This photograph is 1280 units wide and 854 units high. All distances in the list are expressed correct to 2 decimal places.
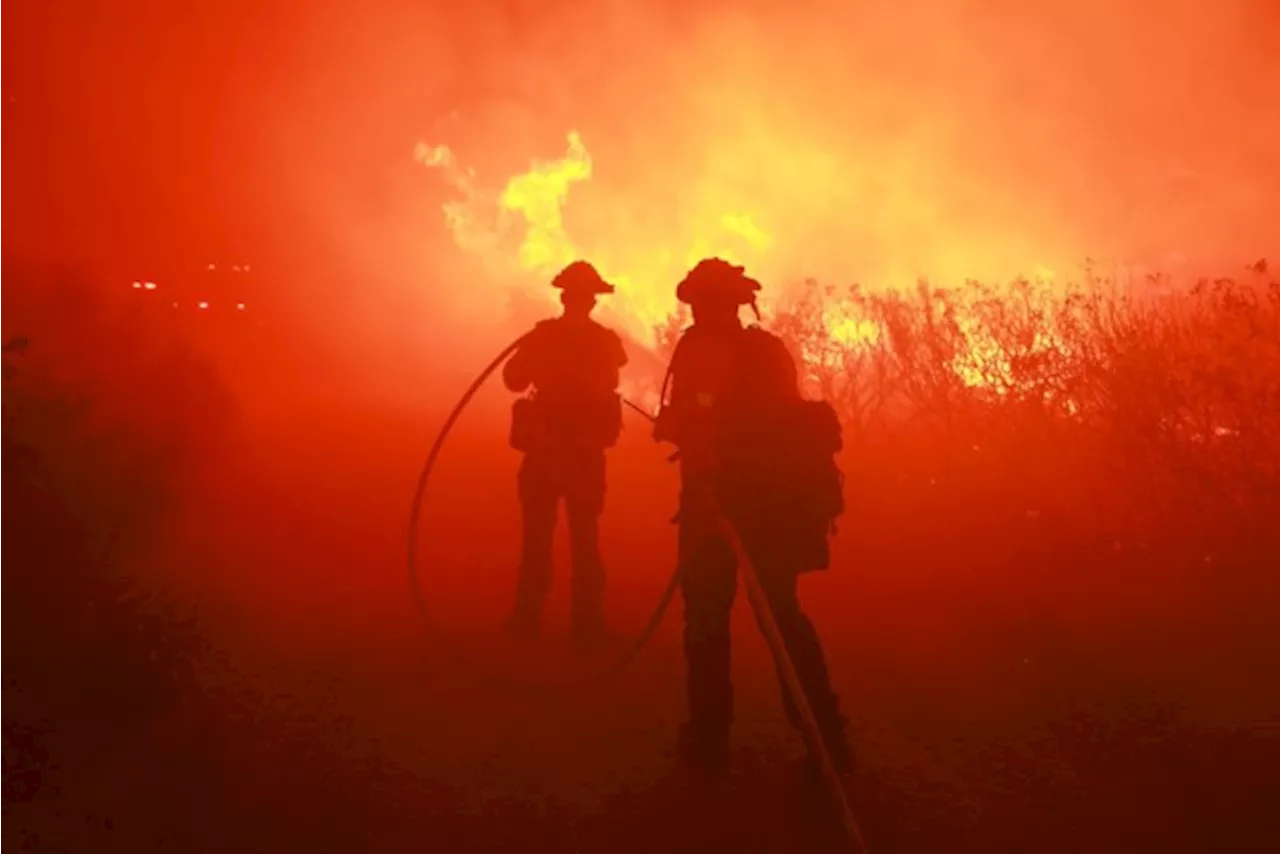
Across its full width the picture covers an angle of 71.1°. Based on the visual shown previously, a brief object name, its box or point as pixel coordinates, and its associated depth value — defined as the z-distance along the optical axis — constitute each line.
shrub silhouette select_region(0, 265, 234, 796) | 4.25
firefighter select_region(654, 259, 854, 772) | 3.98
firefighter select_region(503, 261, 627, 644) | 5.94
